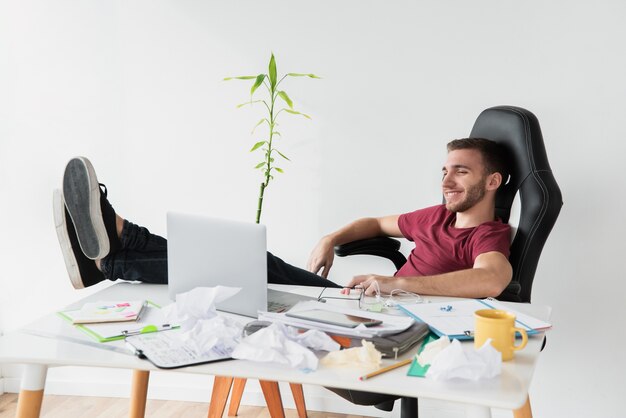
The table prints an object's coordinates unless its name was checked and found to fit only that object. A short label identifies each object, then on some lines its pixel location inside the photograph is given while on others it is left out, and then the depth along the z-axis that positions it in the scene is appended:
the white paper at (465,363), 1.14
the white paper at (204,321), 1.30
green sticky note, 1.17
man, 1.84
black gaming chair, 1.93
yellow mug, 1.23
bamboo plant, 2.52
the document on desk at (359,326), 1.32
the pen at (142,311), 1.51
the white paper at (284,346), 1.22
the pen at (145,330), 1.39
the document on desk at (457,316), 1.37
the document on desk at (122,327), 1.38
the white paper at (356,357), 1.22
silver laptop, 1.51
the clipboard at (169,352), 1.24
